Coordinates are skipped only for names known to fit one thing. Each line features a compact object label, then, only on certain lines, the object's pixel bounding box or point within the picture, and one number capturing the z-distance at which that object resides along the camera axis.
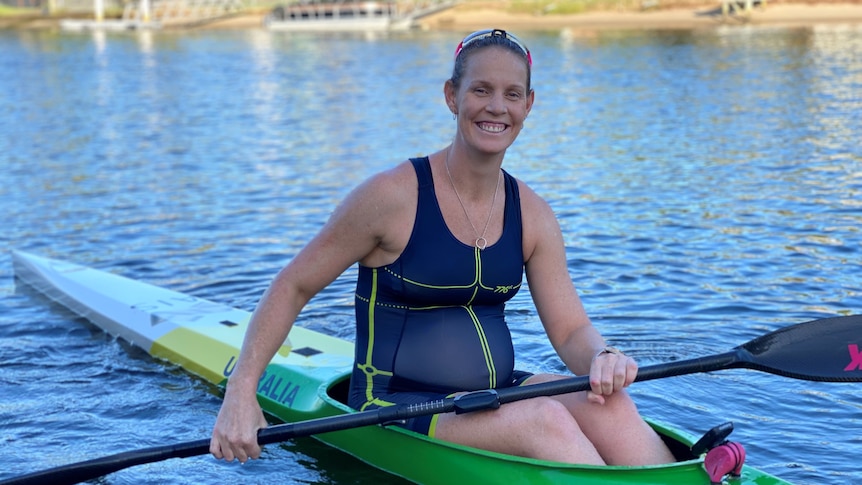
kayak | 3.97
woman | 3.99
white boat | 56.16
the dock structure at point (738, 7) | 44.00
